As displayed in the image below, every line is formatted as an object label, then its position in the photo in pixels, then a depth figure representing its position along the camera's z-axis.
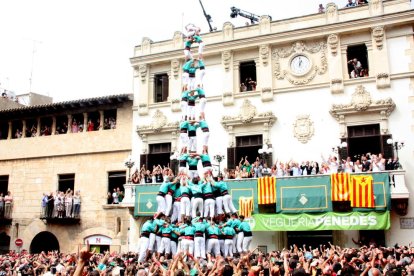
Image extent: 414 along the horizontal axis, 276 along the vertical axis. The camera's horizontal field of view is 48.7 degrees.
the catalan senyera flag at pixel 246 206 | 23.20
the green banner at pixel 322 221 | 20.84
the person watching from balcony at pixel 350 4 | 25.92
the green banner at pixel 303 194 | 21.84
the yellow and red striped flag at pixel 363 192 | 20.94
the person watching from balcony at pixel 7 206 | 31.93
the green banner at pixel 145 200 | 25.47
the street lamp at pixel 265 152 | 24.52
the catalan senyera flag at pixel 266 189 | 22.95
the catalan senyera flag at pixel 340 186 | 21.42
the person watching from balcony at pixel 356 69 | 24.48
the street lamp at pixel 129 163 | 27.08
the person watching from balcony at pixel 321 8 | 26.62
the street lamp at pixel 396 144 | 22.09
